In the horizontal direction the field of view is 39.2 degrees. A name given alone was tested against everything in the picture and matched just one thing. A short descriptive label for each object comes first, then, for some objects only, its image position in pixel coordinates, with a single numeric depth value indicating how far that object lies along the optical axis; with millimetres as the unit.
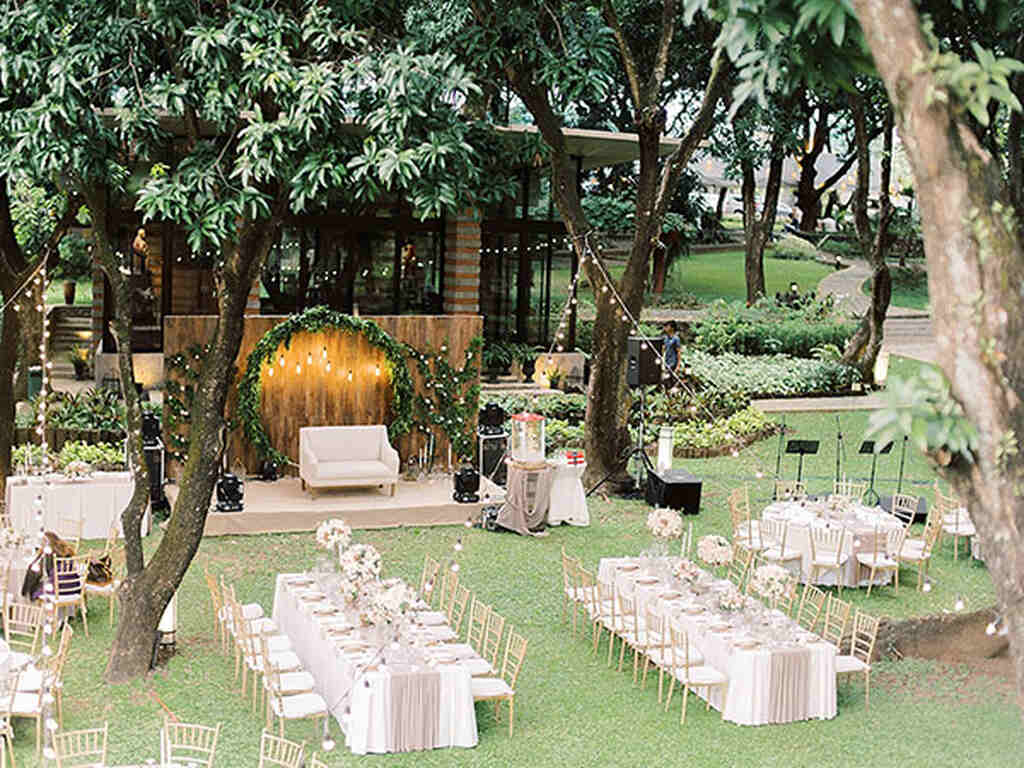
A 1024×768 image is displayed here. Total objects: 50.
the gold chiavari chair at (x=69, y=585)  12469
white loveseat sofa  16891
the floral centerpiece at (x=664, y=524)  12719
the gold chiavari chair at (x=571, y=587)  13031
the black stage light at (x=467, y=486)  17016
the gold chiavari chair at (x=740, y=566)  14445
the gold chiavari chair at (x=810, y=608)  12502
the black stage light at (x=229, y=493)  15961
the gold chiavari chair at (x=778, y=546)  14773
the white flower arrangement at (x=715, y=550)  11930
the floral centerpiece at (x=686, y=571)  12281
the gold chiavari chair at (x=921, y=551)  15094
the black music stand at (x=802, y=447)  15836
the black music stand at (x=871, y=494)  17269
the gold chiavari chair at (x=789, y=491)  16453
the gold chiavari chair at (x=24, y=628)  11047
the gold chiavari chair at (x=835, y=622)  11820
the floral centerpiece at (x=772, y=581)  11266
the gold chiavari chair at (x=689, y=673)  11125
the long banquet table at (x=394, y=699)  10148
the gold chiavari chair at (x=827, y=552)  14570
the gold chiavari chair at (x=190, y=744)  9305
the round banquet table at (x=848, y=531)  14881
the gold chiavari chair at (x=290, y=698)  10258
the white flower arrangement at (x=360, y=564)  11203
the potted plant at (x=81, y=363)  23703
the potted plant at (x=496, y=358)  24469
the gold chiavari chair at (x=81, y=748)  9674
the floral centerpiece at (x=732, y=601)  11555
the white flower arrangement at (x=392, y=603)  10492
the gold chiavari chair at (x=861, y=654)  11578
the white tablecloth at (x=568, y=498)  16906
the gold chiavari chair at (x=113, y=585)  12836
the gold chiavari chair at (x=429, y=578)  11959
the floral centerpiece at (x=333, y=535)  12008
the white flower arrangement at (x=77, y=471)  15534
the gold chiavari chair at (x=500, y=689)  10641
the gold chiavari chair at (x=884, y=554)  14641
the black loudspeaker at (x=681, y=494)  17672
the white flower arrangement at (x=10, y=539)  12875
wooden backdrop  17516
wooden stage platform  16031
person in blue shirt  23625
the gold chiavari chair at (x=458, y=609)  12430
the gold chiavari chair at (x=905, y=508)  17078
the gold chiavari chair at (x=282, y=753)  8664
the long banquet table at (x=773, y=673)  11016
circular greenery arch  17109
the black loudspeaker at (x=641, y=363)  17547
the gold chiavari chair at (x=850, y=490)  16788
